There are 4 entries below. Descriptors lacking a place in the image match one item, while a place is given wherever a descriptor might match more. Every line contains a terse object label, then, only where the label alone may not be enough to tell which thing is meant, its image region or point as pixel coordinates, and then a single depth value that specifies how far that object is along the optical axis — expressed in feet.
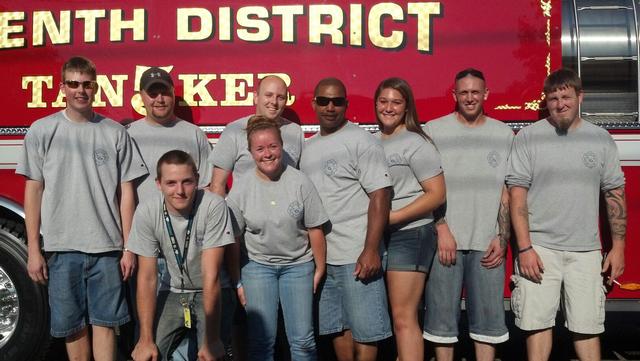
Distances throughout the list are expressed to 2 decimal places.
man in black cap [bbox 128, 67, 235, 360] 16.19
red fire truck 18.06
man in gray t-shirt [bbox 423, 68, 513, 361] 15.81
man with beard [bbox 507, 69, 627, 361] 15.70
